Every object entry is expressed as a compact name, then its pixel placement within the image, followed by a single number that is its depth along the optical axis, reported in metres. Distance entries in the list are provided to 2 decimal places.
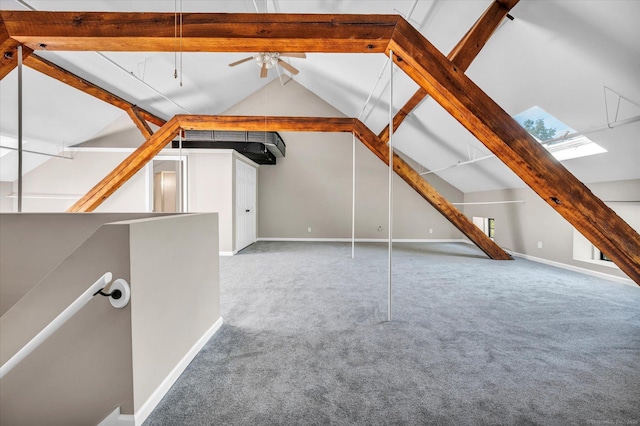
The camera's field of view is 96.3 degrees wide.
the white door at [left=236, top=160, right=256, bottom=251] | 6.38
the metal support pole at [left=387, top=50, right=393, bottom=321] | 2.36
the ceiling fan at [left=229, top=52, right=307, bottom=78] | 4.54
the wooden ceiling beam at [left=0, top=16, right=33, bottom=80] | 2.26
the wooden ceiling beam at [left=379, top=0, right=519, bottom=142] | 2.73
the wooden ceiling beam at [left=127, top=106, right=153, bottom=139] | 6.03
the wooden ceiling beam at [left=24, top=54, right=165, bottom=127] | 4.17
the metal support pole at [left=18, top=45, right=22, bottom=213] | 2.34
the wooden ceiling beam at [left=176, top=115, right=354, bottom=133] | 4.93
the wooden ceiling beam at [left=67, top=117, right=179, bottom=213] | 4.81
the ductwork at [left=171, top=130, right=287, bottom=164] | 5.97
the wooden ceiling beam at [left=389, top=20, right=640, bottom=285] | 2.26
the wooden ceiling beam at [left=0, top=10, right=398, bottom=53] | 2.21
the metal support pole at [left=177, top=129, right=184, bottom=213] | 6.05
